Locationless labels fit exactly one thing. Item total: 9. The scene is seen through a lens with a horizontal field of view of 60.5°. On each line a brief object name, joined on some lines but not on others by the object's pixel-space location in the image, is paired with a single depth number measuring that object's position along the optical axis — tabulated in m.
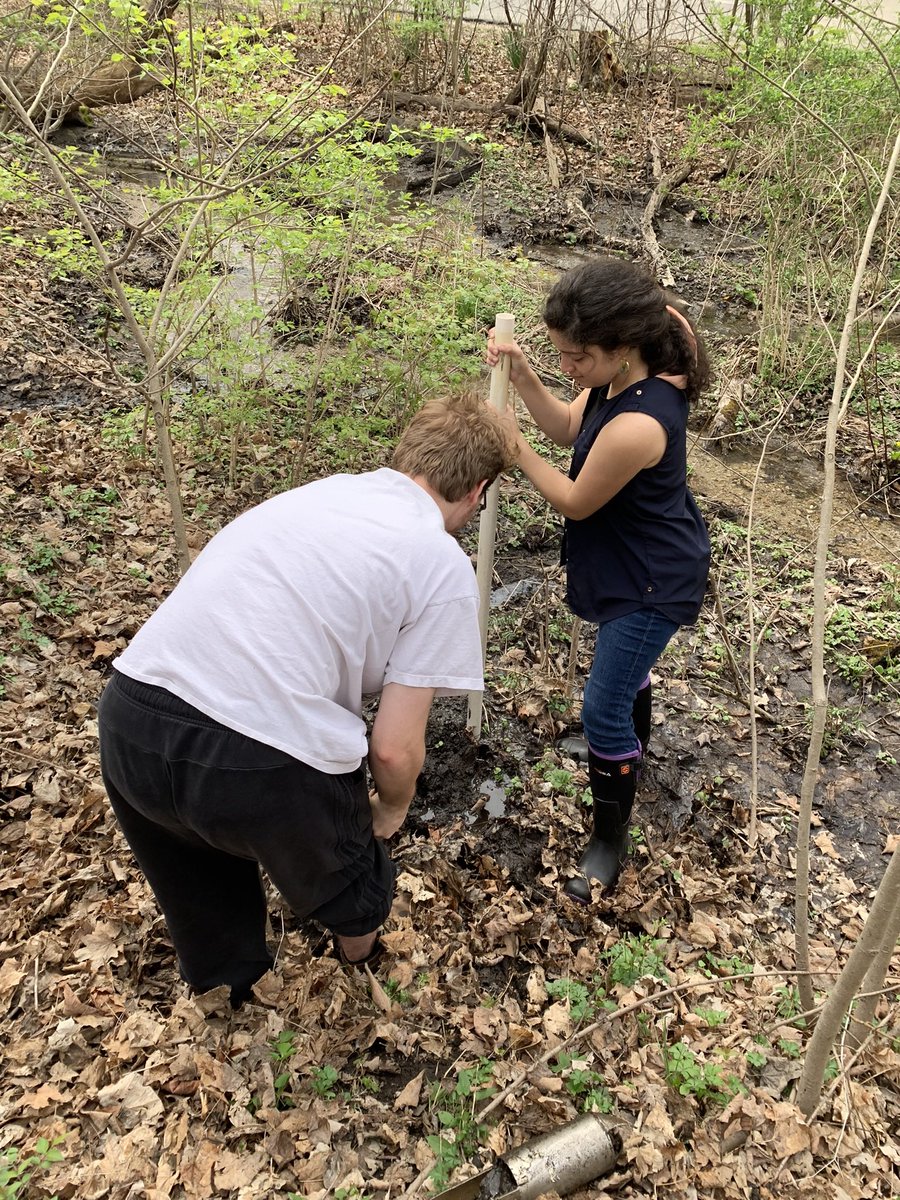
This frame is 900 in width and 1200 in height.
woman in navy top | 2.30
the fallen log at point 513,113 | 12.75
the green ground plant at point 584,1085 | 2.36
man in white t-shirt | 1.72
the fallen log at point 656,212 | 9.15
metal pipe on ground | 2.11
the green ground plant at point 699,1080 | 2.37
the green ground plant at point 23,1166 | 1.91
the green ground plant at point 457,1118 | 2.21
